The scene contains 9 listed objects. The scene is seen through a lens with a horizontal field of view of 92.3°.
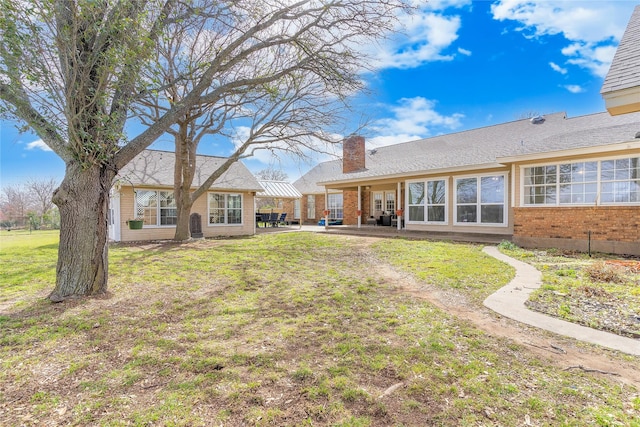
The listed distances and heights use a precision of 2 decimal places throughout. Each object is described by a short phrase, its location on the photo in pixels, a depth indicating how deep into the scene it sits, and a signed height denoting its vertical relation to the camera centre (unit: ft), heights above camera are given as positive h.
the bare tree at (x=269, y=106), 21.58 +11.34
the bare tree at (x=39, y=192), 94.48 +5.28
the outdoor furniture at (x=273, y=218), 69.54 -2.29
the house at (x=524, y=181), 28.07 +3.21
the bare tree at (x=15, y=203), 86.48 +1.80
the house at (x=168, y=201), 42.45 +1.19
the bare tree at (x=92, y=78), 13.07 +6.22
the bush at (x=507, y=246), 30.96 -4.03
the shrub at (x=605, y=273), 18.48 -4.18
